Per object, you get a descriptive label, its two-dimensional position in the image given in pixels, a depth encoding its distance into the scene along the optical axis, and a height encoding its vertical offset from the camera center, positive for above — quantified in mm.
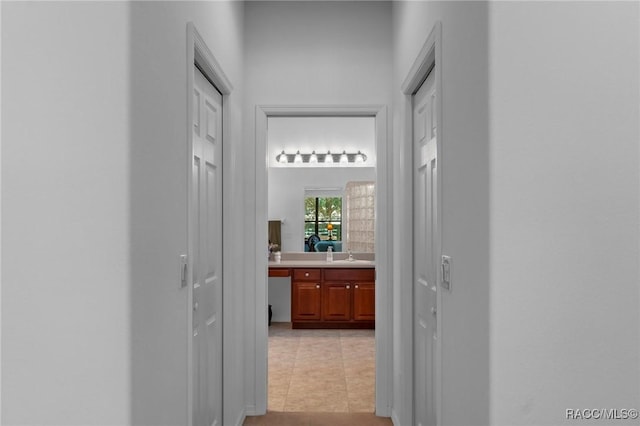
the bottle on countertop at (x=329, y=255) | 6035 -401
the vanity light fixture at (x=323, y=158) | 6301 +824
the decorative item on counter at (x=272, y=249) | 6108 -326
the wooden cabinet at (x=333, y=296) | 5621 -840
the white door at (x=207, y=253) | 2238 -152
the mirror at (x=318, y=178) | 6199 +569
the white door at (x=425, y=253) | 2240 -149
